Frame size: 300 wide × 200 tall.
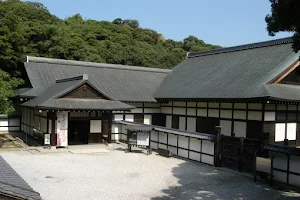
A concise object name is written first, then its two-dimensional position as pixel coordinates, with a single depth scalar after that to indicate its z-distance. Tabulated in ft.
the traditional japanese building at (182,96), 55.01
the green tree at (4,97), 56.80
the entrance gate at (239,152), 42.55
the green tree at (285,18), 26.50
